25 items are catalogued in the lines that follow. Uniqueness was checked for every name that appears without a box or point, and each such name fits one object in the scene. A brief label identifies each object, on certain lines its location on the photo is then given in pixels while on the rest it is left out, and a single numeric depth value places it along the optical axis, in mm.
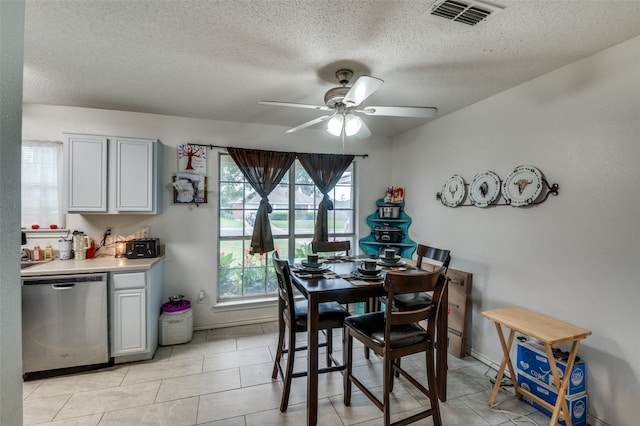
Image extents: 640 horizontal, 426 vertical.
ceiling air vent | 1513
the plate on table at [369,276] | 2113
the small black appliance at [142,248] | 2979
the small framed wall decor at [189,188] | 3338
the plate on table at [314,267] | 2318
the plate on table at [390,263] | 2524
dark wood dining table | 1873
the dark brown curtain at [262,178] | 3537
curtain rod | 3420
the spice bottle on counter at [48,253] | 2928
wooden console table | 1816
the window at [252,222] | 3643
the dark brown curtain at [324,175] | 3811
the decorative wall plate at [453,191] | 3045
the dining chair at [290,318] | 2049
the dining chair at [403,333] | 1687
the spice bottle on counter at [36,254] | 2873
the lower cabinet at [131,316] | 2625
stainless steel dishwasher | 2418
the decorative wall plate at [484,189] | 2670
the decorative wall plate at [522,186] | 2320
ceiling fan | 2115
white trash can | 3023
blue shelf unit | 3902
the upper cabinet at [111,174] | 2803
